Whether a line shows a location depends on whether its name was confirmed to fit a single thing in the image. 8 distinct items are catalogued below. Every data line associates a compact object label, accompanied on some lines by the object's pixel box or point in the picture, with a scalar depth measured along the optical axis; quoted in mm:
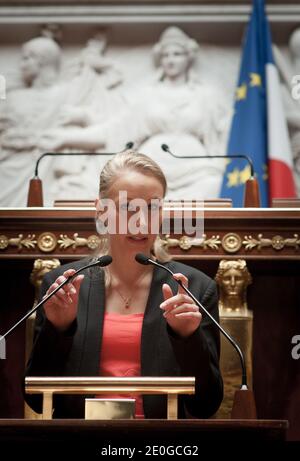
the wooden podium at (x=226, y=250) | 6672
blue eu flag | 10805
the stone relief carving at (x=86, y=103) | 11453
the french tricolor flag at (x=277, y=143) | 10797
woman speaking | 4844
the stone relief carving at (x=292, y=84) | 11617
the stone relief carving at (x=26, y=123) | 11633
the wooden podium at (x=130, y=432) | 3801
